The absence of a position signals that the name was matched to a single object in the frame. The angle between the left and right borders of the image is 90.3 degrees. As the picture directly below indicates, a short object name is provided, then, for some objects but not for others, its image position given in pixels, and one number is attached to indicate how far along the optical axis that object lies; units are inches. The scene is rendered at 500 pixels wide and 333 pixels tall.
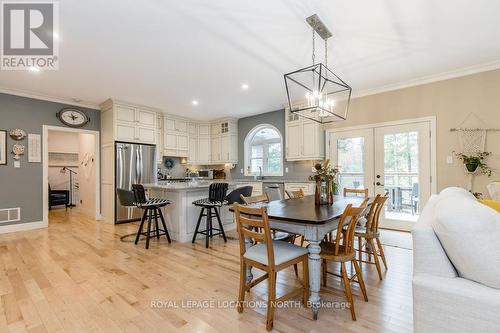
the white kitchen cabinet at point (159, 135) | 247.4
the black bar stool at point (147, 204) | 143.2
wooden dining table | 72.6
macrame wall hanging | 146.7
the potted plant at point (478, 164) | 144.6
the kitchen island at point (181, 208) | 154.3
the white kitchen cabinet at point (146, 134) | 223.6
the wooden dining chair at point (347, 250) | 73.7
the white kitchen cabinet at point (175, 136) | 258.5
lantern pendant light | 102.7
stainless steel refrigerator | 210.2
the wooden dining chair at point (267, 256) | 69.8
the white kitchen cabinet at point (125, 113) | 210.1
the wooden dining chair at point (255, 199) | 104.5
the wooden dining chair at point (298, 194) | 134.1
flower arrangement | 105.0
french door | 169.0
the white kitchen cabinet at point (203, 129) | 292.0
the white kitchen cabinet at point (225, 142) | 276.7
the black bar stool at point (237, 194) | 154.9
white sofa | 40.8
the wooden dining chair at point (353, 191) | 148.4
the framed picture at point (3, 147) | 179.6
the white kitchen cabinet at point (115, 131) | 210.1
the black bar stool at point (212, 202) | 145.0
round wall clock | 205.8
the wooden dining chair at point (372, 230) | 97.9
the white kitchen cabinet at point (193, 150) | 281.7
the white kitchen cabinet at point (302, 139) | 209.3
